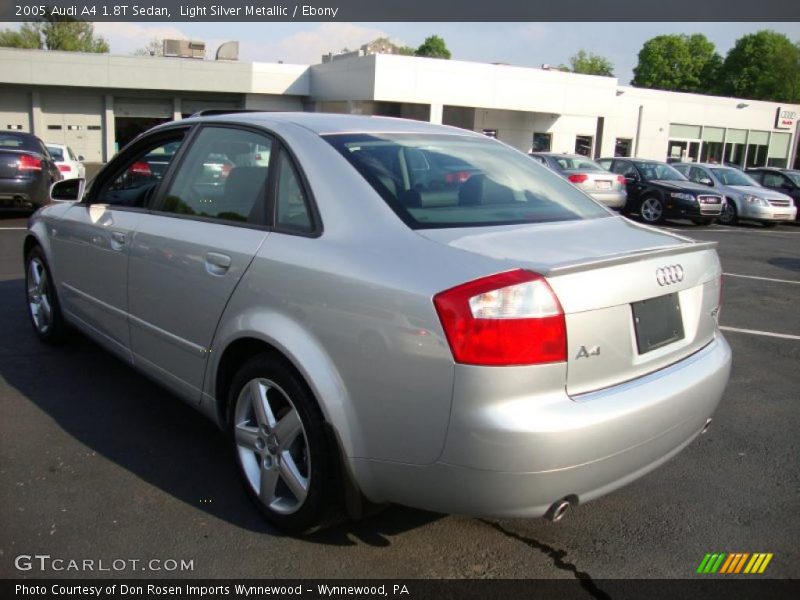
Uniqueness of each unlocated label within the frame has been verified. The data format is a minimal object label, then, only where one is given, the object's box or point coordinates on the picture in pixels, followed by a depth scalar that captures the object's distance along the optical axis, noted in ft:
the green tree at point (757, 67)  194.80
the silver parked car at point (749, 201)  56.08
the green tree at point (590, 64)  312.50
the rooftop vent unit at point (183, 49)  117.08
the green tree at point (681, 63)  267.18
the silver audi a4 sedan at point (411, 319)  7.27
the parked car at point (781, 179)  62.90
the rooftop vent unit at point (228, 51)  115.23
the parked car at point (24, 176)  38.34
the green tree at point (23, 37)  197.48
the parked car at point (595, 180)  52.90
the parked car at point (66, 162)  49.72
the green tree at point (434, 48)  348.59
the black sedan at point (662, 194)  53.01
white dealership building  102.40
